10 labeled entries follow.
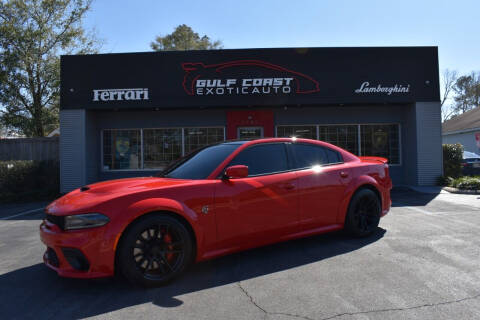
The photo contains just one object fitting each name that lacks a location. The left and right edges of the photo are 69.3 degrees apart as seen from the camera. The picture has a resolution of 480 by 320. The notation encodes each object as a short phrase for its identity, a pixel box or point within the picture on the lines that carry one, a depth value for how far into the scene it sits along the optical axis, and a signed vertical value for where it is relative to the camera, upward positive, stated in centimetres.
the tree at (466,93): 4825 +941
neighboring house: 2481 +228
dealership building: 1159 +269
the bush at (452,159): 1260 +5
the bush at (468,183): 1020 -70
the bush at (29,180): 1093 -35
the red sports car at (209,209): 333 -48
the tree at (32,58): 1839 +598
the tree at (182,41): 3653 +1343
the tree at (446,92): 4716 +939
